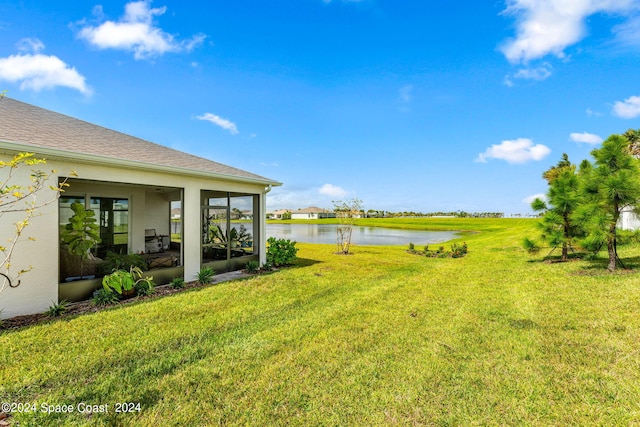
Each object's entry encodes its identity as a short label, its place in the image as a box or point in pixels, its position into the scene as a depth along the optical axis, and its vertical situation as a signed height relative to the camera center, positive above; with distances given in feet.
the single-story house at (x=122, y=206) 15.67 +1.27
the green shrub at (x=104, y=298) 17.31 -5.06
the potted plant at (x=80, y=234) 19.83 -1.11
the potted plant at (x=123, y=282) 17.97 -4.31
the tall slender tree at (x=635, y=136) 71.05 +20.83
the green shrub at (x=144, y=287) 19.61 -4.93
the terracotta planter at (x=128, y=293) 18.75 -5.16
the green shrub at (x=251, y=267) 27.66 -4.94
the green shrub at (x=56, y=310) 15.46 -5.19
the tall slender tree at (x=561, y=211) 27.81 +0.70
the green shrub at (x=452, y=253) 40.11 -5.23
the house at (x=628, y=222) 42.75 -0.71
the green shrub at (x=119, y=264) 20.36 -3.45
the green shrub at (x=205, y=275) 23.04 -4.84
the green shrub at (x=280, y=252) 30.76 -3.78
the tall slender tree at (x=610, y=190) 21.44 +2.21
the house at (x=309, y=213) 306.78 +5.33
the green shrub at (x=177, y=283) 21.47 -5.08
